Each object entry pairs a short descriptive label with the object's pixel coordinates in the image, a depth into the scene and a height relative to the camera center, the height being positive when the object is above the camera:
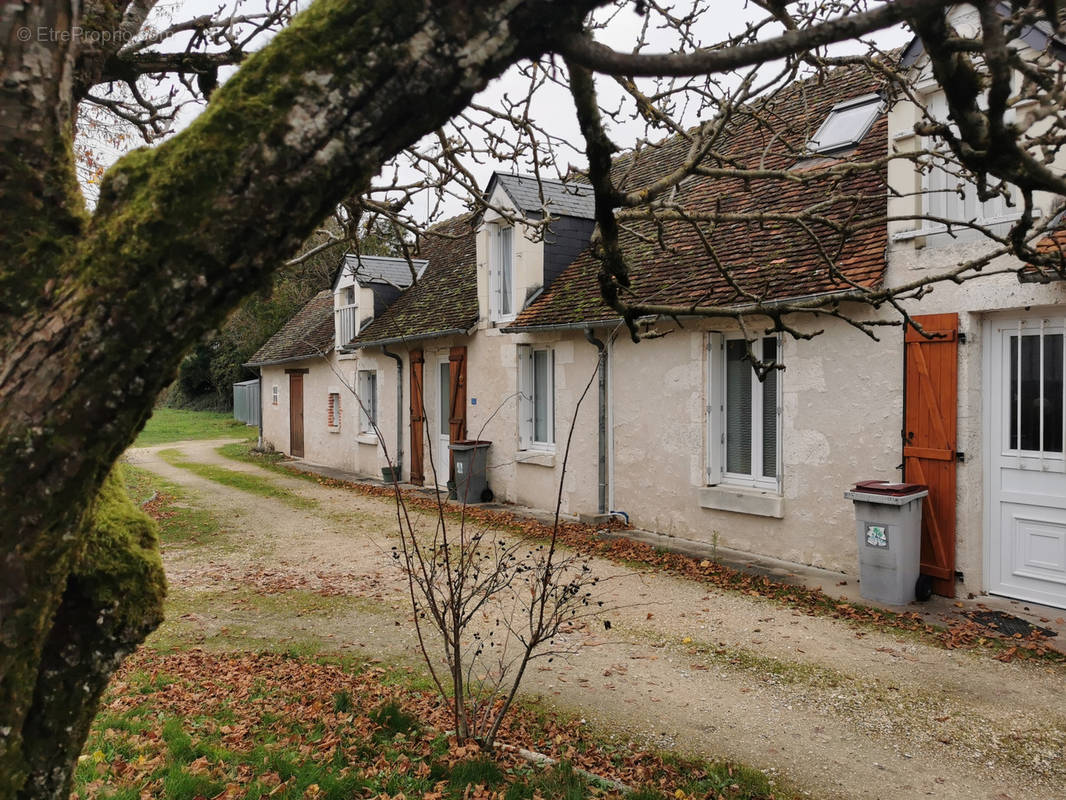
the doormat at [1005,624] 6.43 -1.97
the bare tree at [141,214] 1.63 +0.42
